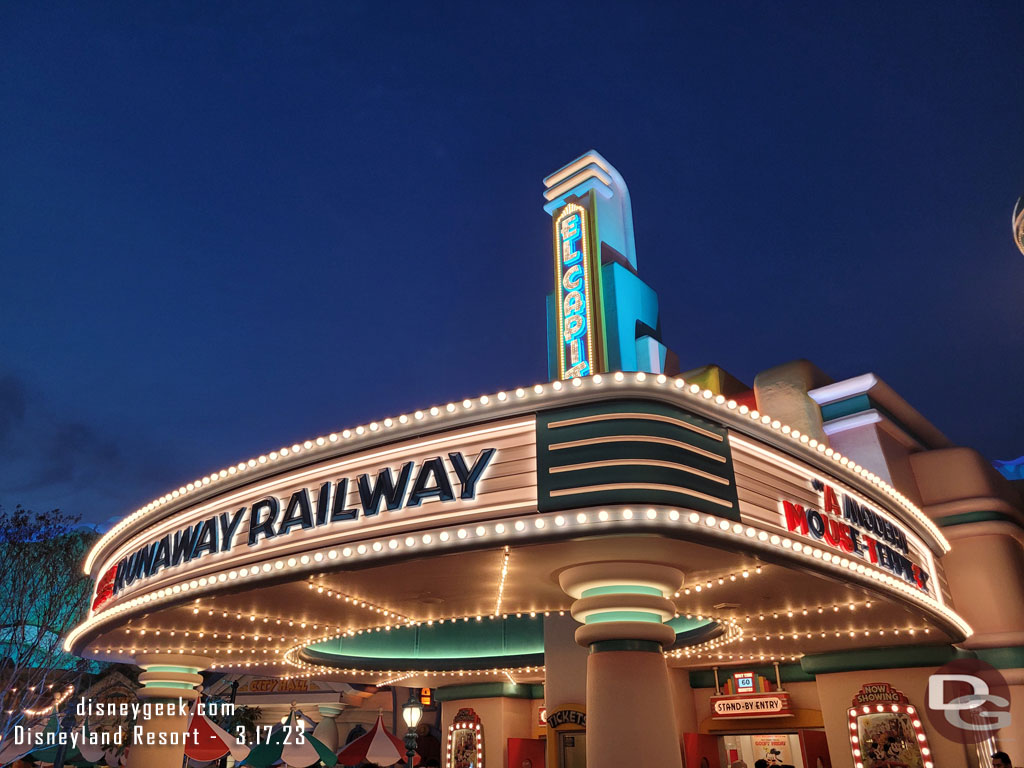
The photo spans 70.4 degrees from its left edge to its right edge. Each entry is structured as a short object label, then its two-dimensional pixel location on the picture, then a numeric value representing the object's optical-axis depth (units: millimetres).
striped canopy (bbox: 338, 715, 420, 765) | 16859
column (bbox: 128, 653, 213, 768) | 15484
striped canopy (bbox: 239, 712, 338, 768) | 18016
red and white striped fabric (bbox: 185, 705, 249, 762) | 16453
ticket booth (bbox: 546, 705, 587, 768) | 15430
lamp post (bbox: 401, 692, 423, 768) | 16556
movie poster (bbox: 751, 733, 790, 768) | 22750
